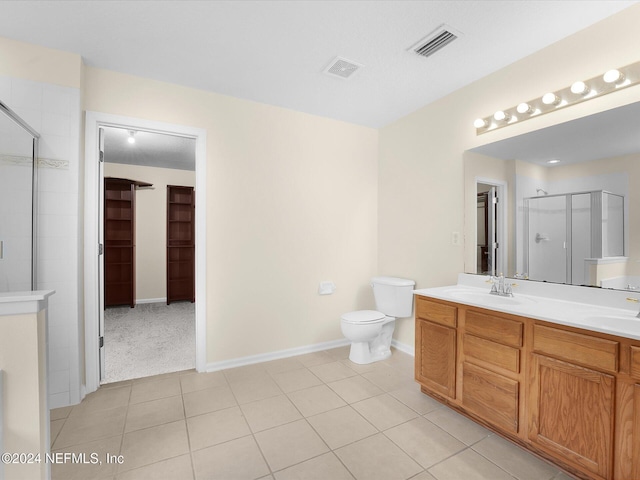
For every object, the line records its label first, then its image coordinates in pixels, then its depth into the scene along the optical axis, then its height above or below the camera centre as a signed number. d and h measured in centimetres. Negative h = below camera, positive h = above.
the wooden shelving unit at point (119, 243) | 516 -9
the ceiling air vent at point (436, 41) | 192 +130
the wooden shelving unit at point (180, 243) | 549 -9
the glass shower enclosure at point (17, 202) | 182 +23
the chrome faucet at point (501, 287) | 217 -36
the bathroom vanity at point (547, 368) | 132 -70
